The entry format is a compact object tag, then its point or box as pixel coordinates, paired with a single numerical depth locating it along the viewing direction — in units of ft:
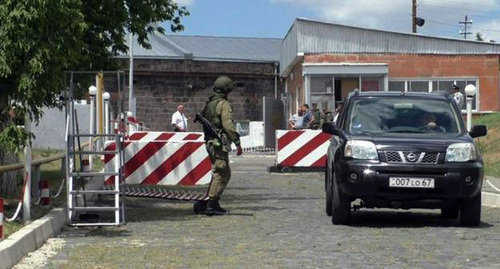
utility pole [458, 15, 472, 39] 383.65
